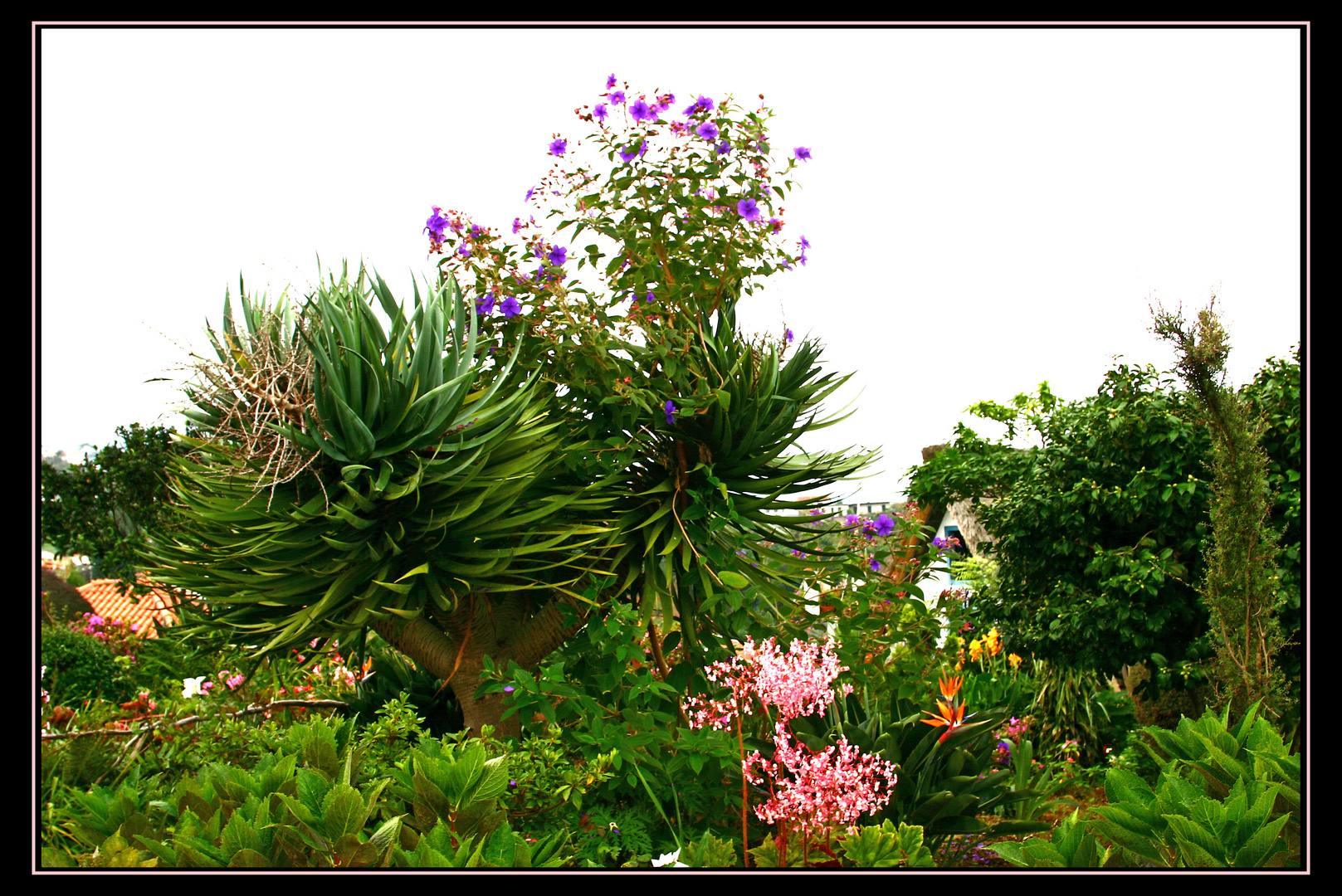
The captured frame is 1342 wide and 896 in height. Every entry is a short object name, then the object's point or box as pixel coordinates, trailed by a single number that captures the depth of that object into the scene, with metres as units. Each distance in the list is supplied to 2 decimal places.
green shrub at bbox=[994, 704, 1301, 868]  2.75
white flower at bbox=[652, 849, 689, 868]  2.96
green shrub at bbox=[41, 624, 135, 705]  9.00
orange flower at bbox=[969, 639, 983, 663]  9.01
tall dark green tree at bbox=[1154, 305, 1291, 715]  4.91
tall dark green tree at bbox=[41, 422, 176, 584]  11.95
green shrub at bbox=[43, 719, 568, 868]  2.74
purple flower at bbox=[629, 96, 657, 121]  4.51
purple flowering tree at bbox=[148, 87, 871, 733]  3.70
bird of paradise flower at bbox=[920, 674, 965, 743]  3.63
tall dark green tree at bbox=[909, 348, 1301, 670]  5.95
